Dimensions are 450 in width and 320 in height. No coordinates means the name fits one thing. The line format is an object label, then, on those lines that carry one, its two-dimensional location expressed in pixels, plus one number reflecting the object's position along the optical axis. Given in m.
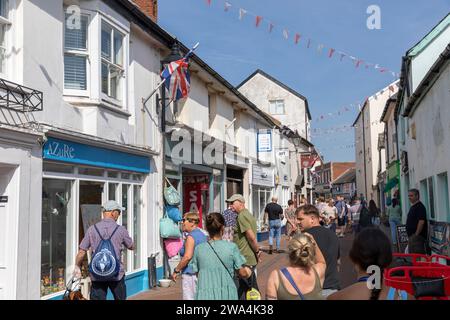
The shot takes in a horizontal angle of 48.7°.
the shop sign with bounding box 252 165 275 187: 20.92
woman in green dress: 4.89
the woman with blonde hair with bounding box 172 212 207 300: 5.55
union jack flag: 10.63
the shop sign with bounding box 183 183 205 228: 14.77
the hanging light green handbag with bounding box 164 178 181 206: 11.16
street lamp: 11.22
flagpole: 10.23
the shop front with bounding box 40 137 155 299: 7.38
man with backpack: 6.09
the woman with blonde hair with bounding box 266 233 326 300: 3.61
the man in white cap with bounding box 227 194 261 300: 7.03
